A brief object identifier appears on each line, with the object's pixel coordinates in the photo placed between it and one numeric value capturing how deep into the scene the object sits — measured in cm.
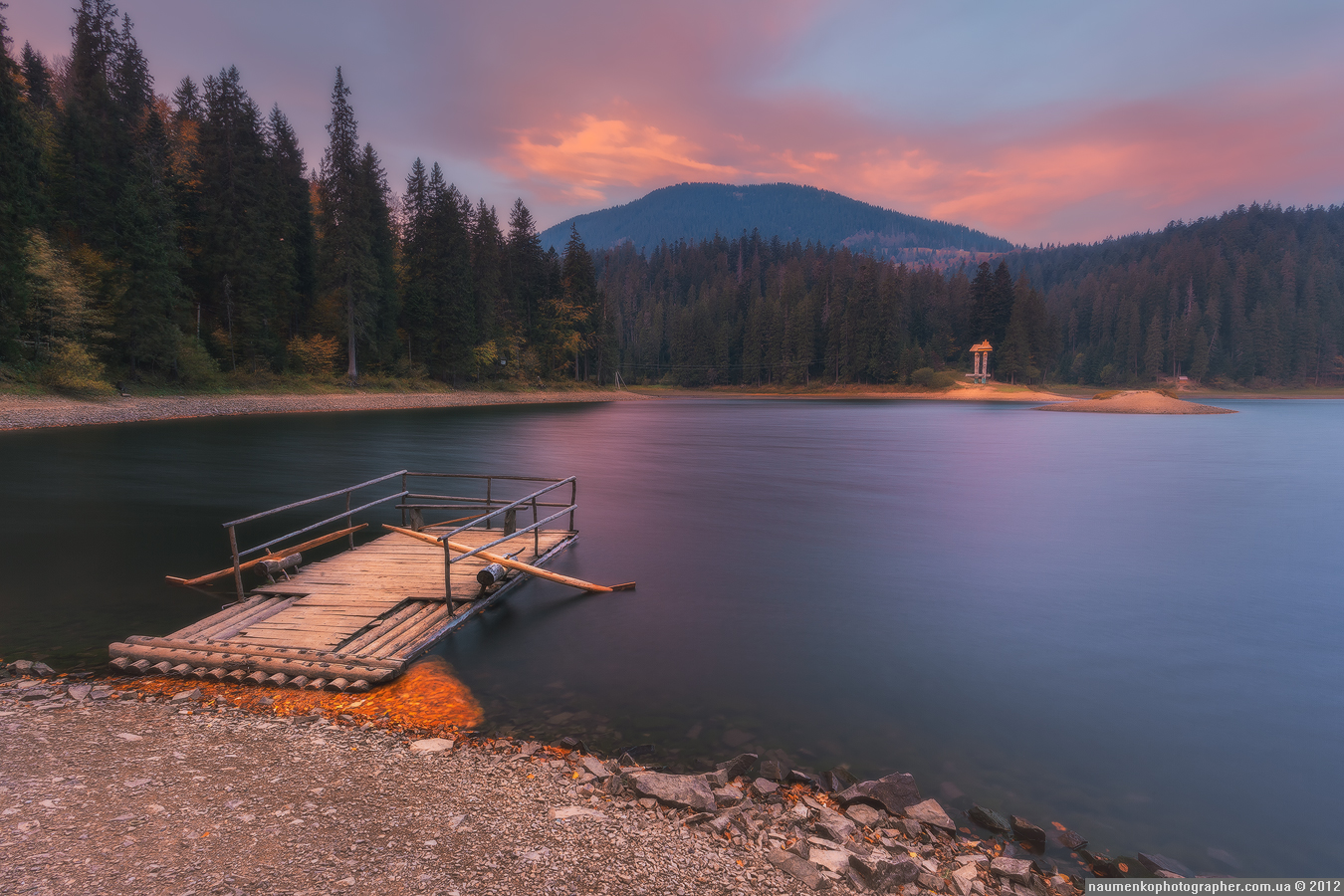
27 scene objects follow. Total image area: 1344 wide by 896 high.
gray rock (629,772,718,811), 505
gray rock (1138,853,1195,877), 488
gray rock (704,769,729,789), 549
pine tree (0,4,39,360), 3622
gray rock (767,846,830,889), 425
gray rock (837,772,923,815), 530
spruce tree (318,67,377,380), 5778
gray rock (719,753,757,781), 579
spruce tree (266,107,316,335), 5803
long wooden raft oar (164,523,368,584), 1050
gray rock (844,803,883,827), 508
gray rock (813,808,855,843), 476
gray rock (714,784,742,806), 516
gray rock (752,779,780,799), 543
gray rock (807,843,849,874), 440
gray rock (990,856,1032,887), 452
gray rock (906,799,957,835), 511
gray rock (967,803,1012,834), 521
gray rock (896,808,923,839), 498
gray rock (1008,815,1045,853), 507
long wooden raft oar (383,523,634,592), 1035
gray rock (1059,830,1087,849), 510
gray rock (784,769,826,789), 566
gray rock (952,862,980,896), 439
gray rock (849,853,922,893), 430
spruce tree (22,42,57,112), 5447
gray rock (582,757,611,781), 554
